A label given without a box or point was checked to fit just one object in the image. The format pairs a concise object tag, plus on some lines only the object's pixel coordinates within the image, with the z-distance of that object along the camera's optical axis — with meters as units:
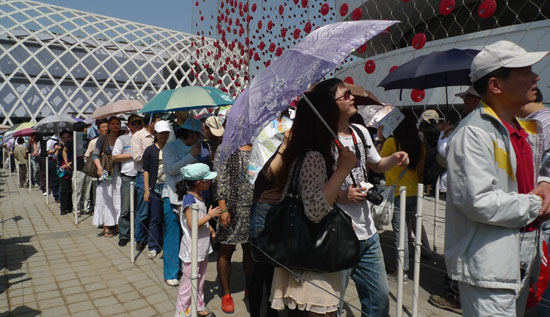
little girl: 2.92
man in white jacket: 1.36
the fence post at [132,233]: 4.21
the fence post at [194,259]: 2.18
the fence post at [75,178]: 6.28
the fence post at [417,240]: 2.45
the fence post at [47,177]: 8.55
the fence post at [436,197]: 4.52
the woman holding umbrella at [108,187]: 5.59
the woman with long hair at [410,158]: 3.52
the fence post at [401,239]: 2.28
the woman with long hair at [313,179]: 1.60
